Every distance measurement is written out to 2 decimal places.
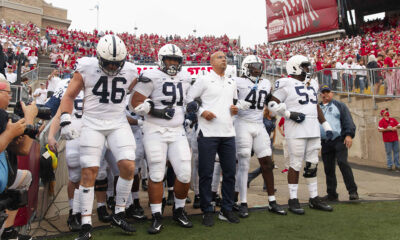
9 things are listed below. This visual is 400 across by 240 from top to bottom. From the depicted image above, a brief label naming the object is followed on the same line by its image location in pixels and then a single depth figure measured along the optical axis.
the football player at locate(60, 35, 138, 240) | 3.84
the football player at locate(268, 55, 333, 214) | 5.04
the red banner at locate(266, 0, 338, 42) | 31.42
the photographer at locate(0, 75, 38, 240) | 2.81
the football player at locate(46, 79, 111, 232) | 4.13
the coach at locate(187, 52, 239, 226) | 4.49
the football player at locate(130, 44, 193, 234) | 4.20
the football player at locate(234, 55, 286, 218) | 4.96
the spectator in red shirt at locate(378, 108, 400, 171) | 10.06
